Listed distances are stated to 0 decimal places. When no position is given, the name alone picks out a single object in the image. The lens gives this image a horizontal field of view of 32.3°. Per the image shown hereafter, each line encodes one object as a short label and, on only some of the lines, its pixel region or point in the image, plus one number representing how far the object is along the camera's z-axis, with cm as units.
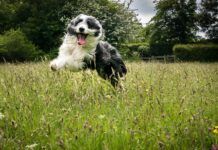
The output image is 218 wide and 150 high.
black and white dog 630
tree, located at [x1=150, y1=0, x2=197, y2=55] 2894
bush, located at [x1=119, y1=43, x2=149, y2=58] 2928
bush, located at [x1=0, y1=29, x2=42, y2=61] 1555
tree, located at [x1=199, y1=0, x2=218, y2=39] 2917
